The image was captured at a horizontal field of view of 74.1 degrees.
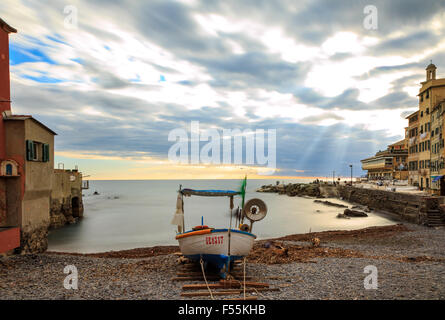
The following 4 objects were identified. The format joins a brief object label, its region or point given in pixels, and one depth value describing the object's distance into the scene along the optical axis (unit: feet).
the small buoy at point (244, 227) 41.63
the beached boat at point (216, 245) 36.06
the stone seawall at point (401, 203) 90.58
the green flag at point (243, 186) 40.46
